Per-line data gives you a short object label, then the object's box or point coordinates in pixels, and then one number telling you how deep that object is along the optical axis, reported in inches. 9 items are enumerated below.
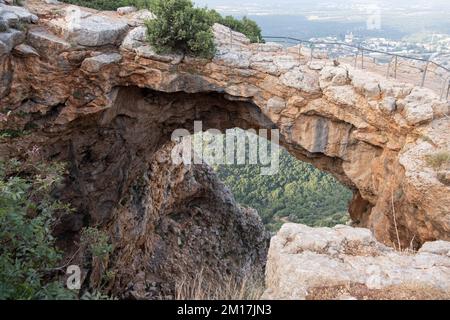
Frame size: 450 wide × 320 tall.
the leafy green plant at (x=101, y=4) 616.3
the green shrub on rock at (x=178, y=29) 501.0
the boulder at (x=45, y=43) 488.4
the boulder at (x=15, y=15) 473.4
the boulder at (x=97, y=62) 503.2
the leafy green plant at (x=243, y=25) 689.0
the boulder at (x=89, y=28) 496.7
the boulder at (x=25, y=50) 479.2
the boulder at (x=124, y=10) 588.5
